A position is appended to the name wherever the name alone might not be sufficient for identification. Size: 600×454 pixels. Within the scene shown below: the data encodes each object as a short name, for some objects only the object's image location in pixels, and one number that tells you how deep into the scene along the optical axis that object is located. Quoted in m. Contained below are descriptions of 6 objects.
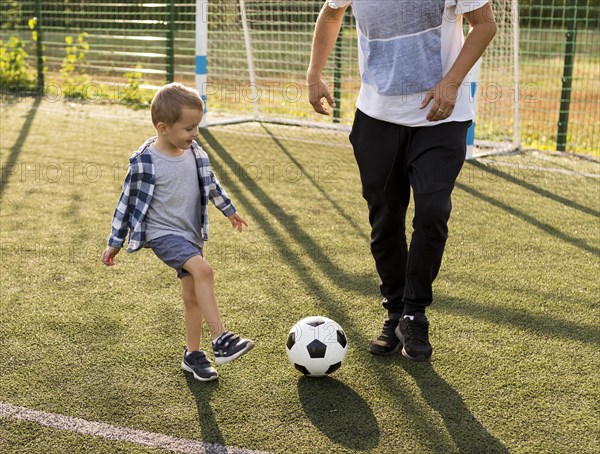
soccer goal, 9.55
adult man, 3.19
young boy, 3.10
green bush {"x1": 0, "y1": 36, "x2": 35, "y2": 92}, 13.51
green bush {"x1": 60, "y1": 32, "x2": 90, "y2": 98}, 12.83
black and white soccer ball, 3.27
